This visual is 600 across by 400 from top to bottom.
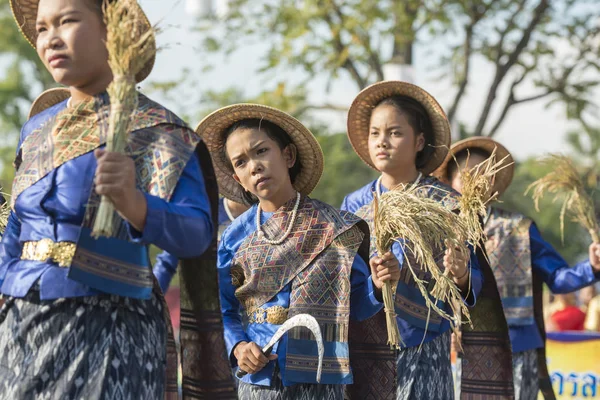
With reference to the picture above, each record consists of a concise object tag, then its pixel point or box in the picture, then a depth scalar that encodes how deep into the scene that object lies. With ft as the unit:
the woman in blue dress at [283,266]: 28.60
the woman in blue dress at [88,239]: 19.40
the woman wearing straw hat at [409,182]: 33.87
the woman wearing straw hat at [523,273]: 45.10
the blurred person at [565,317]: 68.87
